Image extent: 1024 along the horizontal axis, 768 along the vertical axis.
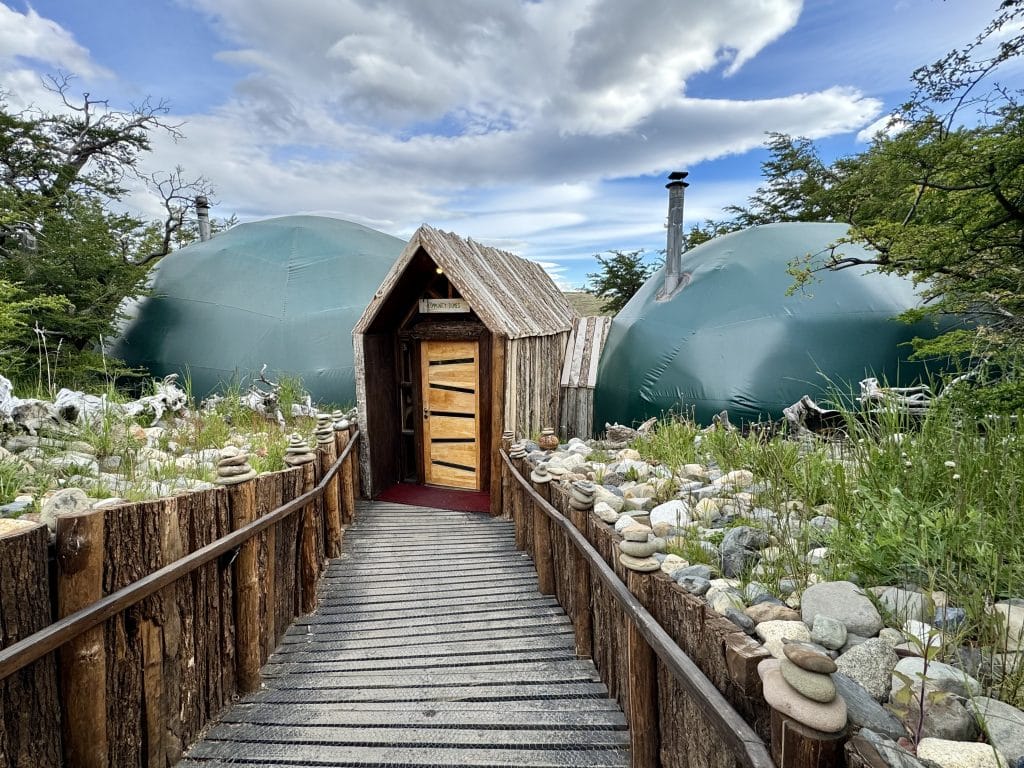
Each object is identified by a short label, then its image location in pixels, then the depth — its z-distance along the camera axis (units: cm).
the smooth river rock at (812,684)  125
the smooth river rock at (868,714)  139
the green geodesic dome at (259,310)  925
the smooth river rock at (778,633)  182
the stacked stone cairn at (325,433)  539
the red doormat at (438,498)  690
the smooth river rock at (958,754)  120
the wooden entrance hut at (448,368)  649
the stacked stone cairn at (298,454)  430
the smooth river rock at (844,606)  191
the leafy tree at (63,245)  801
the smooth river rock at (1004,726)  129
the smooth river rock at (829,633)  179
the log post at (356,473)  690
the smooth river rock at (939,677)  149
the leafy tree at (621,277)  1870
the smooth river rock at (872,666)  161
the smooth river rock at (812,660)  127
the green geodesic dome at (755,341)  743
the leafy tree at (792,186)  1795
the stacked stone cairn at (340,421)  655
